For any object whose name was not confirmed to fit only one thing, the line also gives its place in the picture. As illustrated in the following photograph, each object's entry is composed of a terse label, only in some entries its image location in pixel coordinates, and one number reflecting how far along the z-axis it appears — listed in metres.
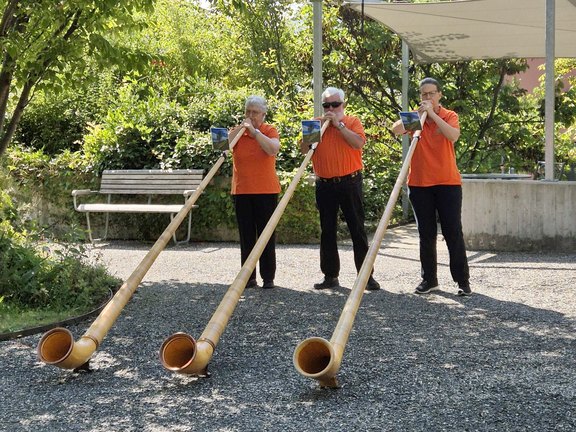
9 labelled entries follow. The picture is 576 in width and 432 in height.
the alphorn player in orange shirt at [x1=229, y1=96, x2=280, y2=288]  7.98
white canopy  11.48
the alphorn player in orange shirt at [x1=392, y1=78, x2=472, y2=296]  7.55
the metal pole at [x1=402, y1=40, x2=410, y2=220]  13.76
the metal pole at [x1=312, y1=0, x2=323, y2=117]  11.08
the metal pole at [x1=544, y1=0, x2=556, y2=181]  10.38
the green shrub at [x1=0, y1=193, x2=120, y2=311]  7.43
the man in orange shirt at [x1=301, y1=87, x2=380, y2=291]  7.75
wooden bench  11.62
